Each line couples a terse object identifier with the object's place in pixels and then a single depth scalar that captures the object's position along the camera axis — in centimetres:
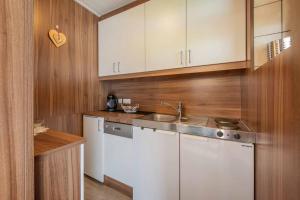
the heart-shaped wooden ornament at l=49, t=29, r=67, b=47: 181
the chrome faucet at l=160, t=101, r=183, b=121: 178
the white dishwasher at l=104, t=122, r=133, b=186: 174
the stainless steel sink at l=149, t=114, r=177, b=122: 189
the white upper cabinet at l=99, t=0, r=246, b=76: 132
